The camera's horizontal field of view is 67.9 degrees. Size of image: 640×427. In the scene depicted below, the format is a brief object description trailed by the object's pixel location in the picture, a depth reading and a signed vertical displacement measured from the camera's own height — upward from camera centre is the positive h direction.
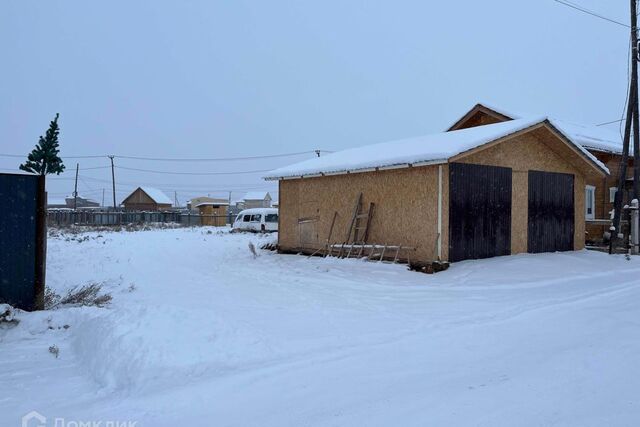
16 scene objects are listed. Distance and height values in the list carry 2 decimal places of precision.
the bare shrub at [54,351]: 5.29 -1.48
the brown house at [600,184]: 20.53 +1.75
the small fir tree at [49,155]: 11.28 +1.56
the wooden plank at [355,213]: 14.16 +0.25
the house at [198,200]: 75.78 +3.21
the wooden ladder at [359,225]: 13.92 -0.11
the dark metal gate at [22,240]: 6.58 -0.31
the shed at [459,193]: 11.88 +0.85
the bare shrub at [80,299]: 7.18 -1.26
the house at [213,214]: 42.53 +0.53
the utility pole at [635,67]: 16.44 +5.47
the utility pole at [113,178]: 56.72 +4.95
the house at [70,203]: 80.05 +2.86
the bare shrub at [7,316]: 5.98 -1.24
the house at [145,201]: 58.00 +2.26
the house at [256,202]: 64.62 +2.55
